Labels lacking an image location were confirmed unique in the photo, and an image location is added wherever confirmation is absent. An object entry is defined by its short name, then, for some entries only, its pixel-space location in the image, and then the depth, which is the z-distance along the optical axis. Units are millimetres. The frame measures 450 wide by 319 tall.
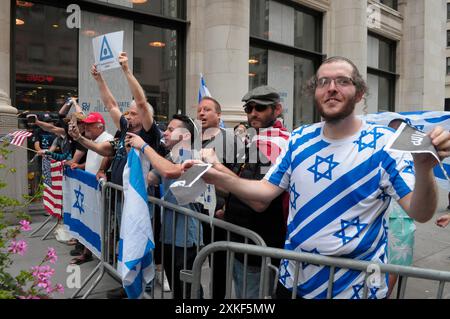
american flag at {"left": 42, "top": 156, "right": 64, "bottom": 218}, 5914
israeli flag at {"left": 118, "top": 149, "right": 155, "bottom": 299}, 3189
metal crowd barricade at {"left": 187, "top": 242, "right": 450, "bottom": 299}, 1745
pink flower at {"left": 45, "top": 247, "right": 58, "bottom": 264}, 2549
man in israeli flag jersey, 1946
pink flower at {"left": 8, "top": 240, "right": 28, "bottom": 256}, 2461
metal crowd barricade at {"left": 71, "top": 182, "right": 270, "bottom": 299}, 3264
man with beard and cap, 2787
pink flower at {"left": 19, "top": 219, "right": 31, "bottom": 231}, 2602
